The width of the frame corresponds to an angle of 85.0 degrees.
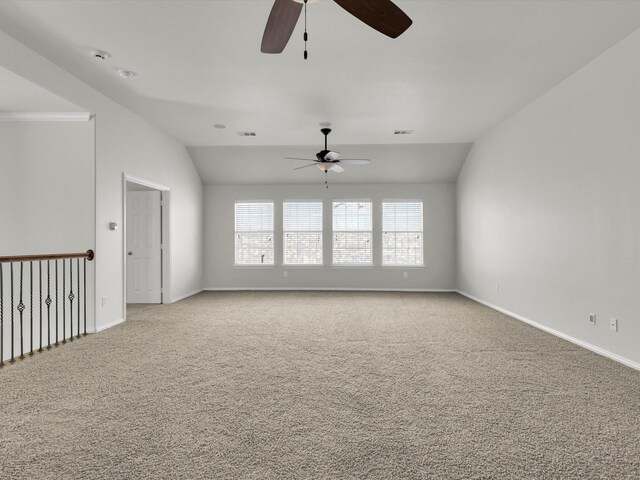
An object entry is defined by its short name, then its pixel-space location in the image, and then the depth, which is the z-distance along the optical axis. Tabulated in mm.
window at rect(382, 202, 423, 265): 8367
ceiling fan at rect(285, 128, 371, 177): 5484
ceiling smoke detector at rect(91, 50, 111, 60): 3482
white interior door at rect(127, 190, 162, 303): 6426
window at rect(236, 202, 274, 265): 8539
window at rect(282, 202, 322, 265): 8516
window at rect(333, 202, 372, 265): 8445
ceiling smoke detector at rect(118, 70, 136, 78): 3906
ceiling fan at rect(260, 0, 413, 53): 1877
